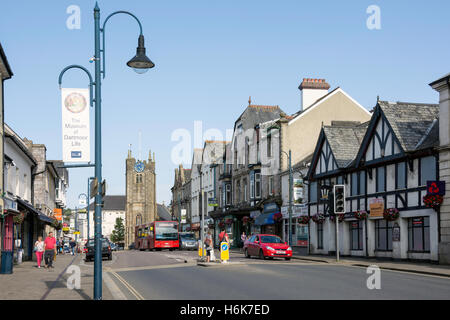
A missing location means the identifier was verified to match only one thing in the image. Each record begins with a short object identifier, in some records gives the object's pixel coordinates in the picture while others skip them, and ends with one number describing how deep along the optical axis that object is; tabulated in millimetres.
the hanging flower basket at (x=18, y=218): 29391
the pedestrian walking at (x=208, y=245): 29536
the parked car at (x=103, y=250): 37469
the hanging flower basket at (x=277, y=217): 47781
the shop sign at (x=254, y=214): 55422
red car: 32656
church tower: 144375
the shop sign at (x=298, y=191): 44031
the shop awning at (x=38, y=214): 31333
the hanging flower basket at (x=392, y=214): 30500
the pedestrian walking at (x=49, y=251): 27203
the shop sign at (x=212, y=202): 61281
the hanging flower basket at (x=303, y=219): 41719
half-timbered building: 28984
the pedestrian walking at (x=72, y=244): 52153
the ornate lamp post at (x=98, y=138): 12852
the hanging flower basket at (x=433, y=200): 26750
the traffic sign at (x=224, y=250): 27438
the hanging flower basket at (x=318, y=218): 39438
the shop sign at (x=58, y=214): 50575
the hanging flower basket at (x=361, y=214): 33750
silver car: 60781
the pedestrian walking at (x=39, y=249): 28681
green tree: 179750
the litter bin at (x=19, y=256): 32366
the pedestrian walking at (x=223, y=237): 28831
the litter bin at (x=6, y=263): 22562
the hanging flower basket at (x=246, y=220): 57400
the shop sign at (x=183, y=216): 85812
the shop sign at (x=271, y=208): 50231
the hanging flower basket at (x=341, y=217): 36469
